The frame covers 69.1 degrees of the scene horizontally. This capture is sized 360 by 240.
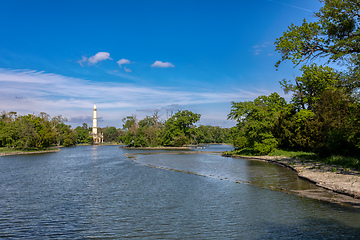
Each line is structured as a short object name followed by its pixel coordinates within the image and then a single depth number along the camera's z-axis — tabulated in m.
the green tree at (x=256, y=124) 49.19
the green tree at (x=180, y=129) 110.19
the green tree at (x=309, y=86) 51.27
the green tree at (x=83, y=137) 178.54
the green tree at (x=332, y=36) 18.47
